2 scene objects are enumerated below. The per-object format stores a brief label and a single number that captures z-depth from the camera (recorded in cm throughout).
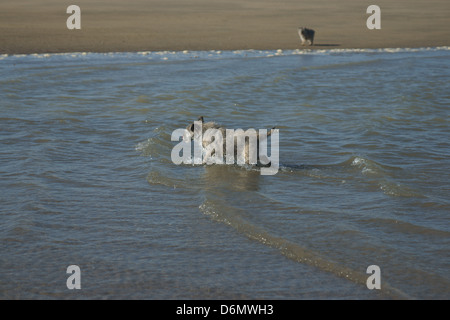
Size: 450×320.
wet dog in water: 1659
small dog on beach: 4306
